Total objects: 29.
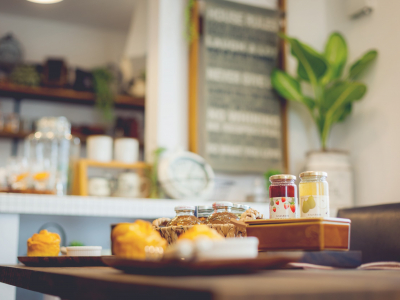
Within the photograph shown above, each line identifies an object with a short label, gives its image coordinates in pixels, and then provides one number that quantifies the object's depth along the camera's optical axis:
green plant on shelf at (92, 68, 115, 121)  4.01
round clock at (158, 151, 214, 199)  2.54
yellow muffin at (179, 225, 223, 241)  0.74
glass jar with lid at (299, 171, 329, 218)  1.02
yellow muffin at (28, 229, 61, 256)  1.22
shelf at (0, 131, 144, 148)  3.77
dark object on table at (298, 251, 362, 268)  1.22
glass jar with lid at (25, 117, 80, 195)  2.40
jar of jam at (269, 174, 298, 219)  1.03
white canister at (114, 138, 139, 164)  2.64
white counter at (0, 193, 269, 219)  2.10
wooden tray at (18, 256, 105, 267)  1.11
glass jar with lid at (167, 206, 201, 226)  1.09
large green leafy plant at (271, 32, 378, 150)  2.80
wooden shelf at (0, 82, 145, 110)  3.79
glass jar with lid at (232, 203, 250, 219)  1.22
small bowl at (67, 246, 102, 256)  1.21
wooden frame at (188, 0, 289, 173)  2.86
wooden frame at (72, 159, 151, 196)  2.48
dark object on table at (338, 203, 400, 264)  1.72
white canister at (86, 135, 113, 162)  2.59
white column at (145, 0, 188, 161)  2.86
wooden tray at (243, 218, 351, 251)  0.91
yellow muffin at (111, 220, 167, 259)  0.79
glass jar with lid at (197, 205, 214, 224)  1.20
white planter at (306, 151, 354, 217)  2.78
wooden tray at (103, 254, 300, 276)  0.62
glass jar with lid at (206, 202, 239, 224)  1.07
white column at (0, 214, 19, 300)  2.03
